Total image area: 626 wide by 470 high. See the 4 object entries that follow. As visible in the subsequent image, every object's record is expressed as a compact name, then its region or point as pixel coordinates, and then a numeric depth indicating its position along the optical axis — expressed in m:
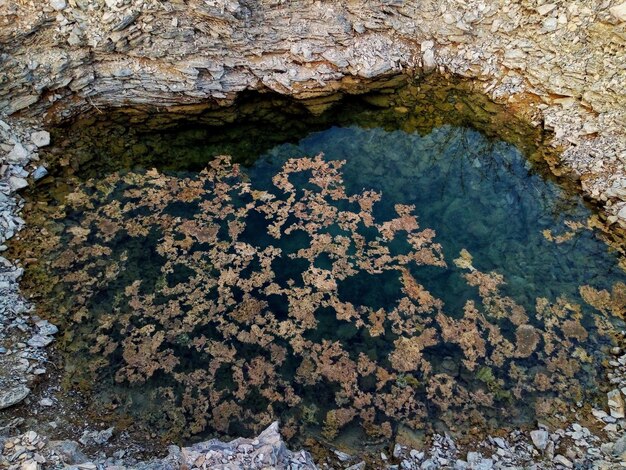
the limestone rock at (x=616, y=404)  7.78
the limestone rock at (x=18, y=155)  10.90
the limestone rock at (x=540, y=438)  7.43
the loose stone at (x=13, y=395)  7.23
